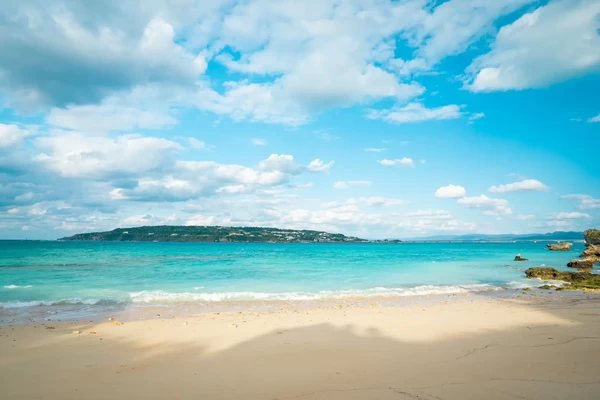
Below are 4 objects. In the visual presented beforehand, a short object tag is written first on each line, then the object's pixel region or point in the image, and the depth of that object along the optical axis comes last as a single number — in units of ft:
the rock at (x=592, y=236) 174.08
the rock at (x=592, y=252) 157.28
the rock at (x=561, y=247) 268.62
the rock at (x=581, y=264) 122.01
